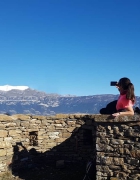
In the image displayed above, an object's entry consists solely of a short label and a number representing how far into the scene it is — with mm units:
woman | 7699
